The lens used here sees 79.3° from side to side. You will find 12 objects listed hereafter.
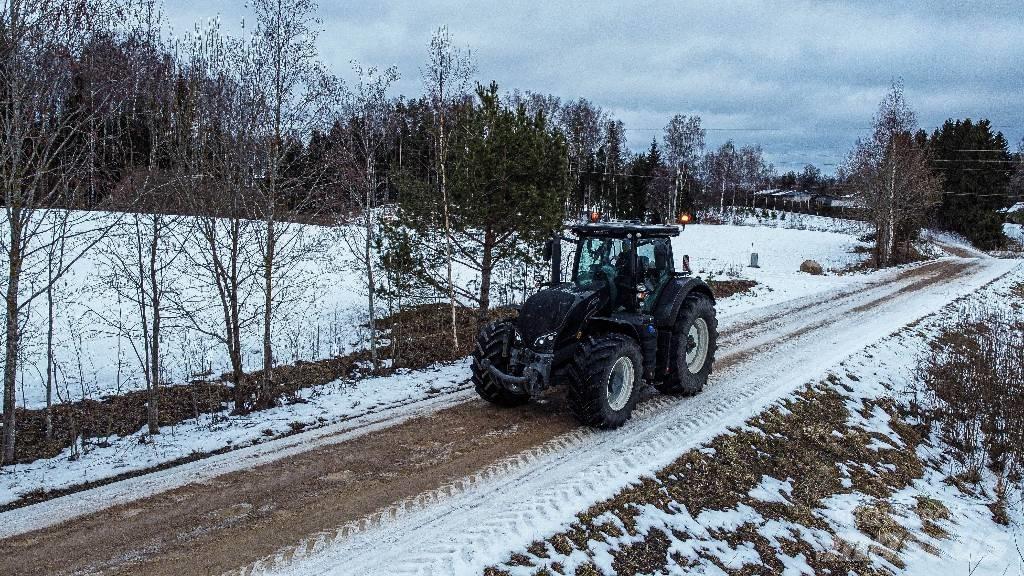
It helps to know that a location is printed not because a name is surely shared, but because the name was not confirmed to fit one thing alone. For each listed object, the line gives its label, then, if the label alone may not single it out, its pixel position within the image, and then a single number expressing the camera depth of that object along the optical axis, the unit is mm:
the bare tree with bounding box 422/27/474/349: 12734
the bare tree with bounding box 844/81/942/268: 31141
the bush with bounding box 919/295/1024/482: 9234
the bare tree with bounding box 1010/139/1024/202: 64625
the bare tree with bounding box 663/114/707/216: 53469
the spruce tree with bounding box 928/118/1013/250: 44500
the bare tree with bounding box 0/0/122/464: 6203
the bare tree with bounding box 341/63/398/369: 12414
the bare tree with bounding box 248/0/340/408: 9398
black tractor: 6988
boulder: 27809
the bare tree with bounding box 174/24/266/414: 8641
